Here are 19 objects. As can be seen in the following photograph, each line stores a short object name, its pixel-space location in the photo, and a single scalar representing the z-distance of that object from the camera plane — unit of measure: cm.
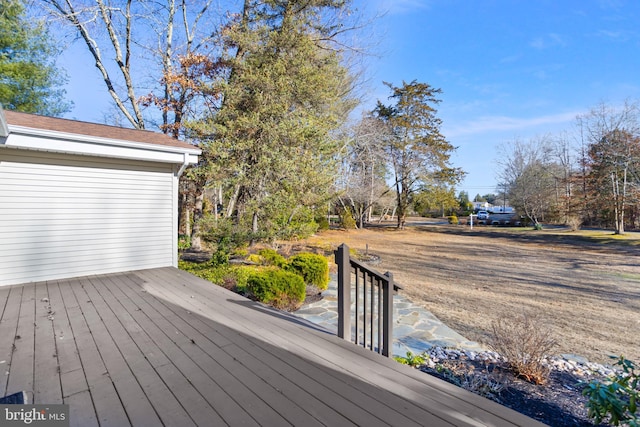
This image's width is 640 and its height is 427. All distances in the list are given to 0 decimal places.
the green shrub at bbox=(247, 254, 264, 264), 663
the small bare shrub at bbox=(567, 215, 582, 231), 1708
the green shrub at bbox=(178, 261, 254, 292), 487
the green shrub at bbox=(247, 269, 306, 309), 422
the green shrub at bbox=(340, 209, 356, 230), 1833
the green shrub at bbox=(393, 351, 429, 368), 284
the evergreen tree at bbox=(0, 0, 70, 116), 1027
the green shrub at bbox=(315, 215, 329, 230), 1694
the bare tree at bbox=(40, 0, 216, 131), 966
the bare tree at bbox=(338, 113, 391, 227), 1548
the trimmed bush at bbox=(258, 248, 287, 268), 640
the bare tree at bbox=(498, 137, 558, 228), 1939
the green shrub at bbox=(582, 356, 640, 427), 143
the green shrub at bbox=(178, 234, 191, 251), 937
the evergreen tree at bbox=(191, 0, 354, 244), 725
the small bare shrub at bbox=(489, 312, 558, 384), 262
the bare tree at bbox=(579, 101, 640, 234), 1339
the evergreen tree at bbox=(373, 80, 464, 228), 1909
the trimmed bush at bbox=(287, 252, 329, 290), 554
